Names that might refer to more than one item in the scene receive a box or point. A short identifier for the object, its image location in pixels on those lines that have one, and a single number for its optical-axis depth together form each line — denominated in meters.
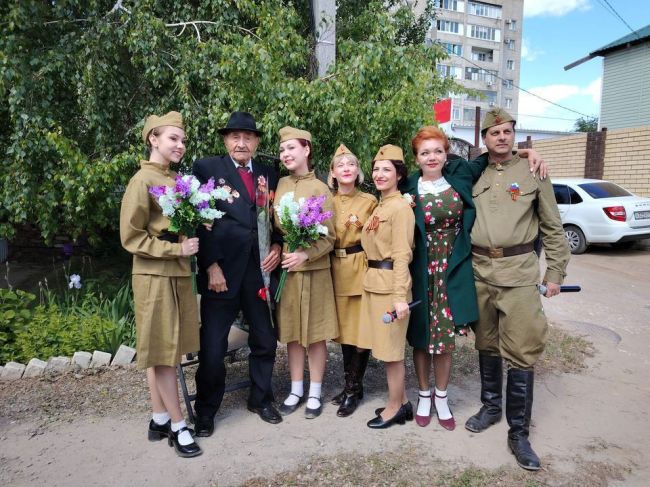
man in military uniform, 3.10
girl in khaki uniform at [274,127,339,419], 3.44
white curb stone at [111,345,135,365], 4.55
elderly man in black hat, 3.29
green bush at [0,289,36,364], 4.43
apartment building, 50.59
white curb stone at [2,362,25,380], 4.25
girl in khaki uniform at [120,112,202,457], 2.88
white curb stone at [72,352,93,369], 4.44
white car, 10.05
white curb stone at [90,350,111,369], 4.48
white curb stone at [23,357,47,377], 4.30
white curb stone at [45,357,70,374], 4.37
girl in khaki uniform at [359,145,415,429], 3.13
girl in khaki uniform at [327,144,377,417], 3.50
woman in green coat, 3.25
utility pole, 5.18
